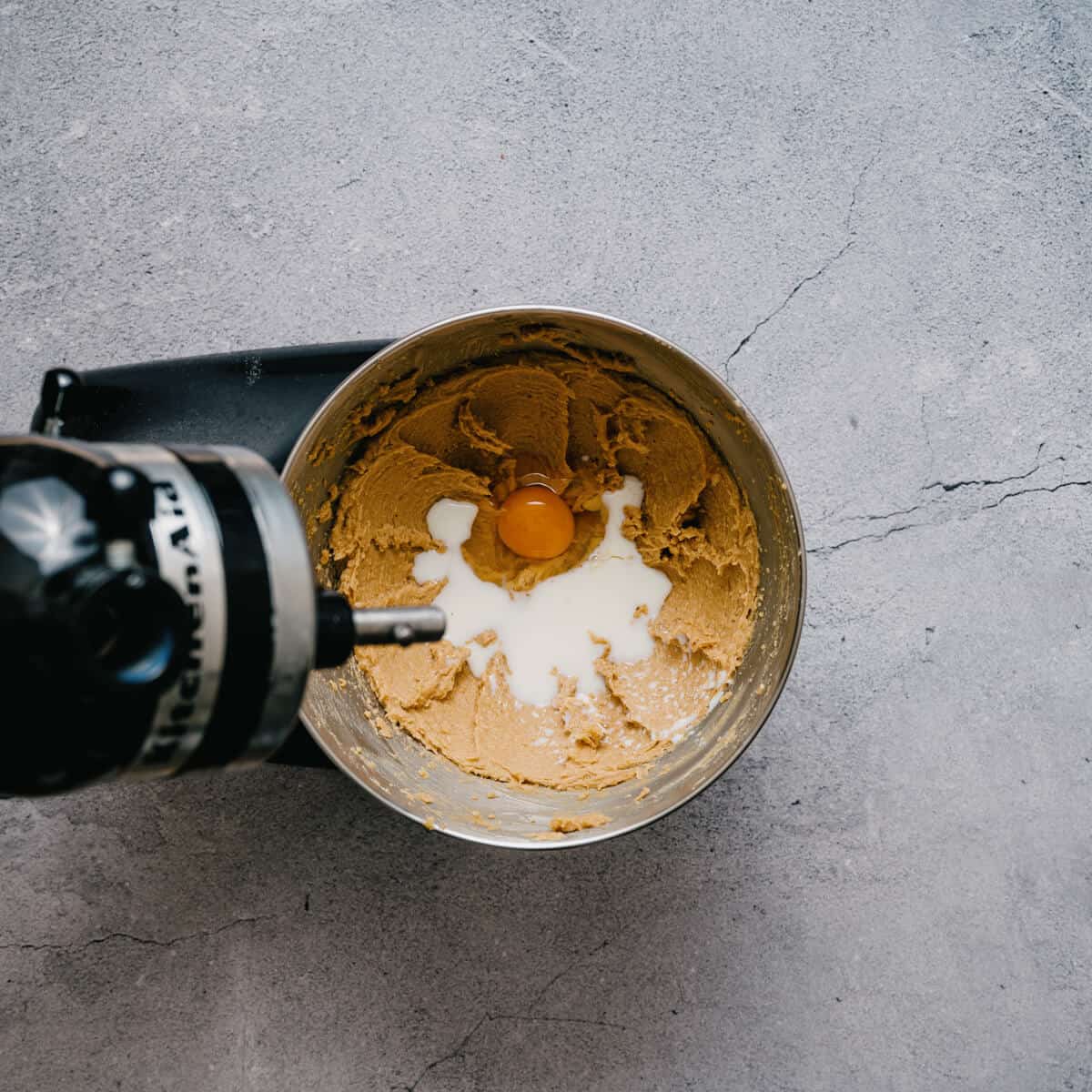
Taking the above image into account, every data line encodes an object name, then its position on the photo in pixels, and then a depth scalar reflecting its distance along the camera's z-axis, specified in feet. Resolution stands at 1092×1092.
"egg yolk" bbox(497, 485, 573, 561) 2.80
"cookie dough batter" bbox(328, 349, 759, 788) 2.69
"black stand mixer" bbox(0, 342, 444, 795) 1.99
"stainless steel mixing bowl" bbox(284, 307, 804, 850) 2.50
